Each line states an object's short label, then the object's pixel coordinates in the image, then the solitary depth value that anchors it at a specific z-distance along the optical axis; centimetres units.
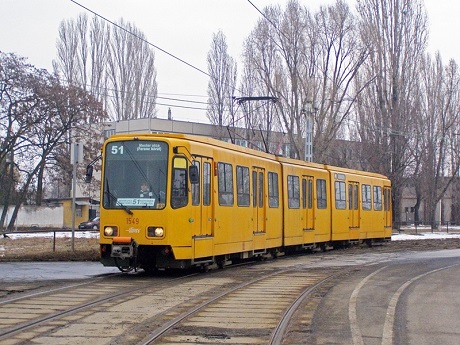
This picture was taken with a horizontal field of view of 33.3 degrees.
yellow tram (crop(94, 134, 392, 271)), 1584
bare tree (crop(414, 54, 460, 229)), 5809
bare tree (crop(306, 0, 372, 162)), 4803
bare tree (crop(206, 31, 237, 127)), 5844
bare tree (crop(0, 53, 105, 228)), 4303
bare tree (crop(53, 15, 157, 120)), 6244
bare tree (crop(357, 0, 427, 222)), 4781
